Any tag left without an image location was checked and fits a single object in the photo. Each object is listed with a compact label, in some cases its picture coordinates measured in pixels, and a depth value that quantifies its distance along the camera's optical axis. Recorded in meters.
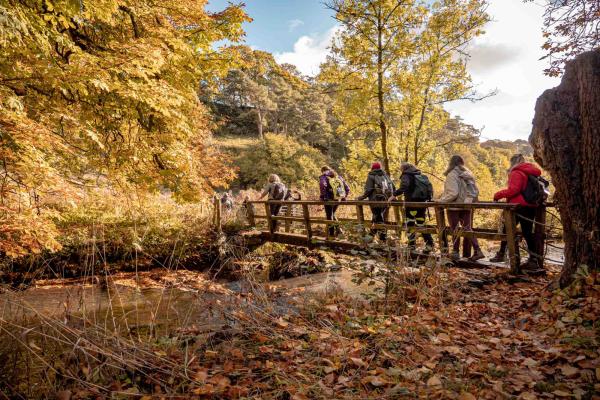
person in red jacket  4.76
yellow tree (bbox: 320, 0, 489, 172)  9.46
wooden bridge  4.79
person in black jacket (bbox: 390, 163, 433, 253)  6.34
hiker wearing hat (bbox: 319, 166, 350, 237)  8.48
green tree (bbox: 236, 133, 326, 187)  33.22
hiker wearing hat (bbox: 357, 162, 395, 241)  7.29
